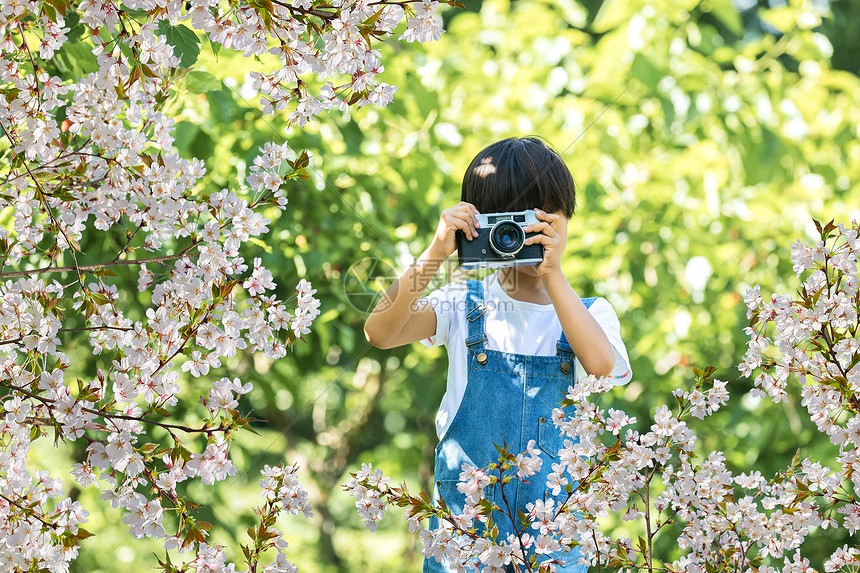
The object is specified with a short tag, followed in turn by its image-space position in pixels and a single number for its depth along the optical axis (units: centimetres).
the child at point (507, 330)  370
